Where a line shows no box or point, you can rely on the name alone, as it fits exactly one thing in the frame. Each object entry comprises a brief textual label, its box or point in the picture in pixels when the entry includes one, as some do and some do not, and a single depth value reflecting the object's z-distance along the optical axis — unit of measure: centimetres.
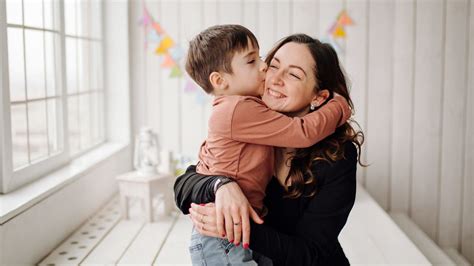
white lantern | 347
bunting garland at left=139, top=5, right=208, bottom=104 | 424
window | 267
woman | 160
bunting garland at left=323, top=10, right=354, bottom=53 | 407
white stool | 332
